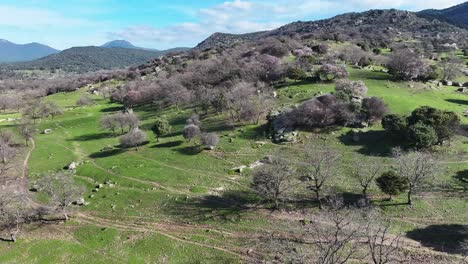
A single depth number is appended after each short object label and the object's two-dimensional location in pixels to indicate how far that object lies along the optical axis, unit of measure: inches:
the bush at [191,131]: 2763.3
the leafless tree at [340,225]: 1519.4
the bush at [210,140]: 2640.3
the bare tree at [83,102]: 5172.2
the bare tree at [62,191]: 1881.2
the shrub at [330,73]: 3722.9
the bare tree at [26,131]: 3304.6
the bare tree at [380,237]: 1464.1
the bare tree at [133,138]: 2817.4
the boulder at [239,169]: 2343.9
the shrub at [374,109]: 2717.3
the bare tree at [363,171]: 1964.6
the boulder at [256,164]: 2381.2
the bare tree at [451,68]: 4119.8
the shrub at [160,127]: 2945.4
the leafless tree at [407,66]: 3713.1
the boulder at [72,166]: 2568.9
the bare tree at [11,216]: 1780.4
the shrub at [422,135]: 2267.5
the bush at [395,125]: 2425.4
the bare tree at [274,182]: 1892.2
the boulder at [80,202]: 2068.2
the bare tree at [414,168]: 1800.0
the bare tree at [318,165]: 1913.1
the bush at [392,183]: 1841.8
